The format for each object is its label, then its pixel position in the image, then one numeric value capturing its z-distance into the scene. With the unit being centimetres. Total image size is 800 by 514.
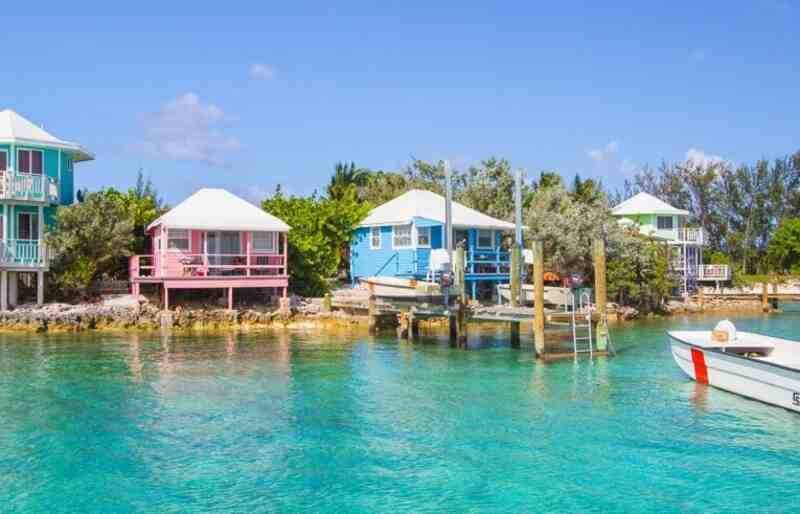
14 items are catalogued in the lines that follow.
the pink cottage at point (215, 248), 3628
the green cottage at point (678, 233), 5700
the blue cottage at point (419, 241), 4225
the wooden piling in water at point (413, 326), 3238
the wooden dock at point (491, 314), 2602
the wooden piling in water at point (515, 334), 2995
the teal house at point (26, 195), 3500
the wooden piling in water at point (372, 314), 3447
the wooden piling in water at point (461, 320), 2994
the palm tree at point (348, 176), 6556
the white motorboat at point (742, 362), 1889
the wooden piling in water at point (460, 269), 3015
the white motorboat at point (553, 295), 3481
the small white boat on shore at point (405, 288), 3244
